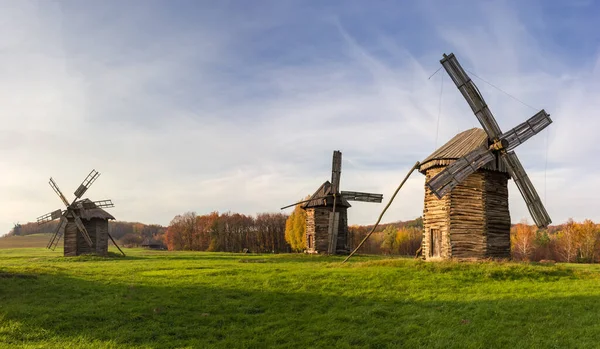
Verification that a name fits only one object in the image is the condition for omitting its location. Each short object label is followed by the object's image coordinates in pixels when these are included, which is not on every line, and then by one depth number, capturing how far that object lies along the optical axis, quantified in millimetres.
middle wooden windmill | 44031
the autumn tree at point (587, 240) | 71925
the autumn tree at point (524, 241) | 76381
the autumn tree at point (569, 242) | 74256
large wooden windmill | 25344
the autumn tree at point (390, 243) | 107519
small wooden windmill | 46156
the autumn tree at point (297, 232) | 84962
